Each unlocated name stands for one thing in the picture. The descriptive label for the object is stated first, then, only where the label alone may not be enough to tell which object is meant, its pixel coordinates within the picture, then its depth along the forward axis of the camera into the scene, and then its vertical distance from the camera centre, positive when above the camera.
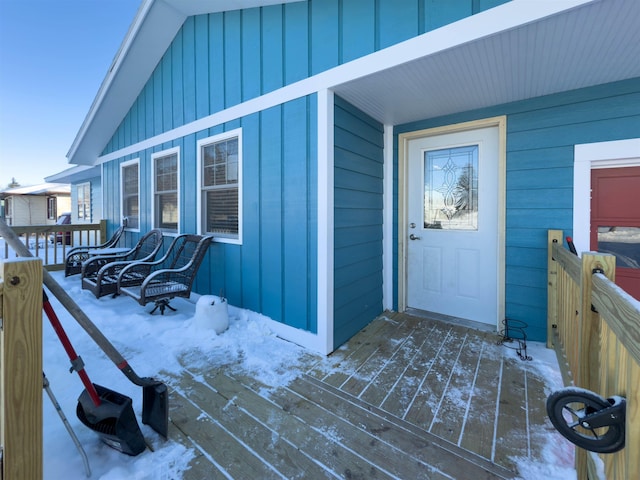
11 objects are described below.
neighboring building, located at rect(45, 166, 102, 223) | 8.13 +1.23
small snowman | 2.82 -0.82
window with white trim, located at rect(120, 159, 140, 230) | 5.33 +0.70
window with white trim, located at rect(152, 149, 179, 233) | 4.42 +0.61
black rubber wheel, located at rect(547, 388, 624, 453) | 0.78 -0.55
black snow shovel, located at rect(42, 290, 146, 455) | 1.37 -0.90
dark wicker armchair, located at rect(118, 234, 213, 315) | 3.16 -0.58
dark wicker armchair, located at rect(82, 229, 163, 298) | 3.49 -0.49
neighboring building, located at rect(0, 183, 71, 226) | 14.56 +1.34
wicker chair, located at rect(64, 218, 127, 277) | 4.84 -0.41
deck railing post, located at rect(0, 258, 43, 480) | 0.94 -0.46
